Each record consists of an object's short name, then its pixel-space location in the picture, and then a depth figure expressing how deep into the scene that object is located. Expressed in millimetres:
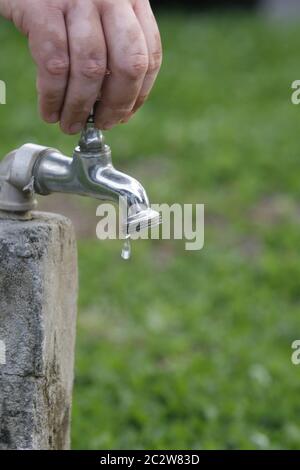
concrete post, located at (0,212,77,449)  973
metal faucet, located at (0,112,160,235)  942
